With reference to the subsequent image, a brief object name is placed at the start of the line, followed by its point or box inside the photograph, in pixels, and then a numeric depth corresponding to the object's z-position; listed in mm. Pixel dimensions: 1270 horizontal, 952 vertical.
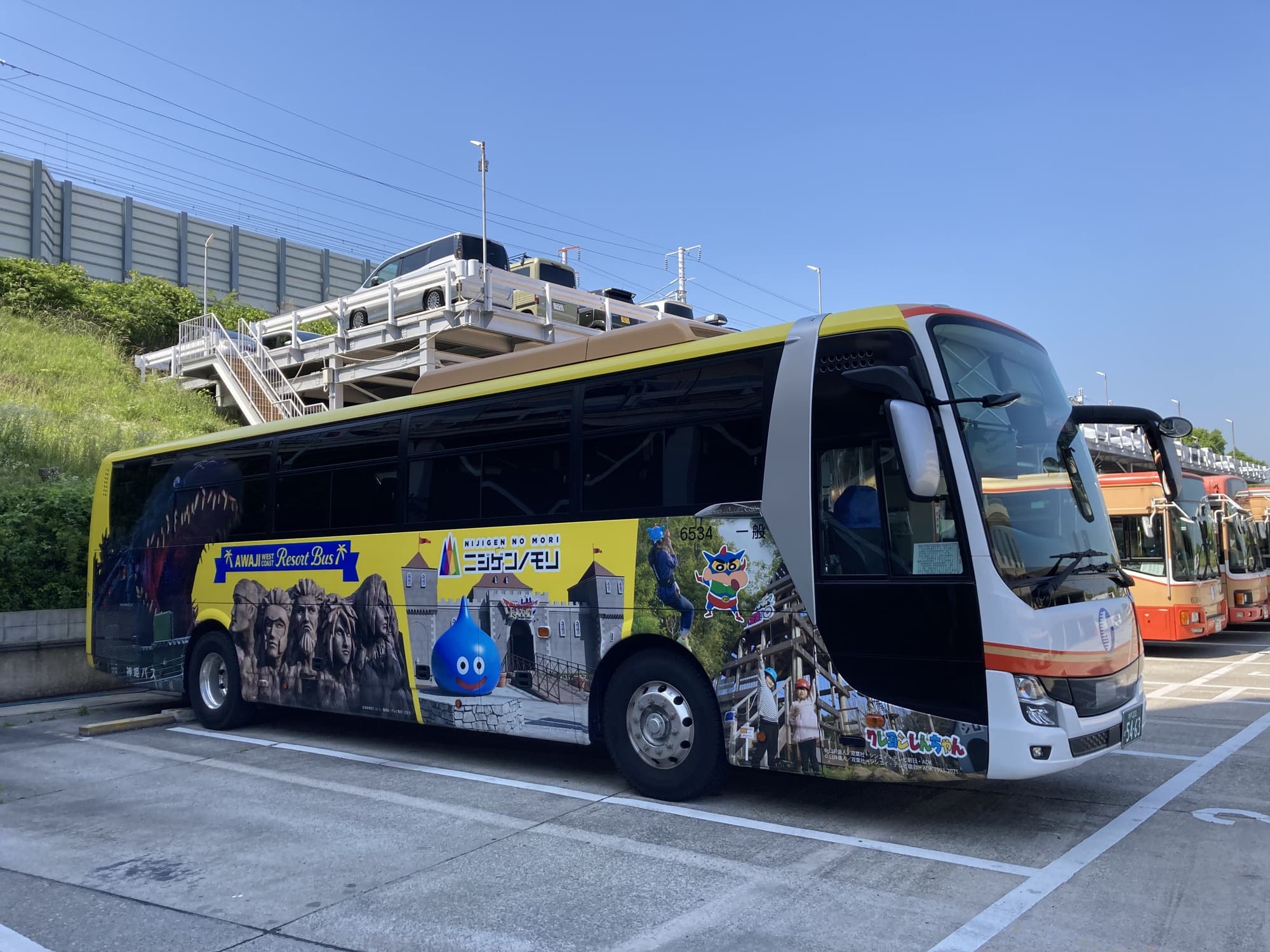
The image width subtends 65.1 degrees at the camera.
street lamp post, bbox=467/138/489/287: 22109
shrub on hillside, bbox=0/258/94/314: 31688
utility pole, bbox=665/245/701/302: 43562
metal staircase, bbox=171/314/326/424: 25672
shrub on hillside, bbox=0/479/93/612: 12961
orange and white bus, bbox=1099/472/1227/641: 16609
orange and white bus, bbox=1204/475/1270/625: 19375
